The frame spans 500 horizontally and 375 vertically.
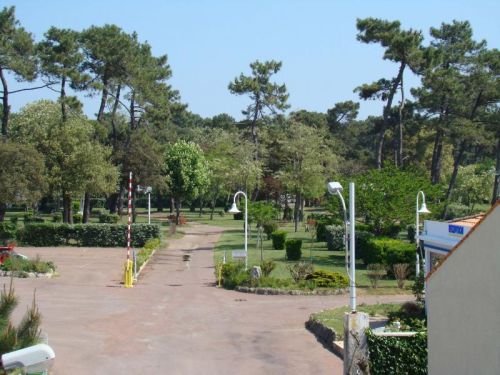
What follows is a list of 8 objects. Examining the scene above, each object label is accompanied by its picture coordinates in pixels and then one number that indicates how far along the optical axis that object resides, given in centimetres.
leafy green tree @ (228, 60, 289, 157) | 7188
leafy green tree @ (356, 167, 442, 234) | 3744
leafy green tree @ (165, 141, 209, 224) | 6325
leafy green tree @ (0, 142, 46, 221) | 4438
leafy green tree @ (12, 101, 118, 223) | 4962
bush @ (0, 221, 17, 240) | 4494
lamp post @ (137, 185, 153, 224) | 5781
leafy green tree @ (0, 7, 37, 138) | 4812
